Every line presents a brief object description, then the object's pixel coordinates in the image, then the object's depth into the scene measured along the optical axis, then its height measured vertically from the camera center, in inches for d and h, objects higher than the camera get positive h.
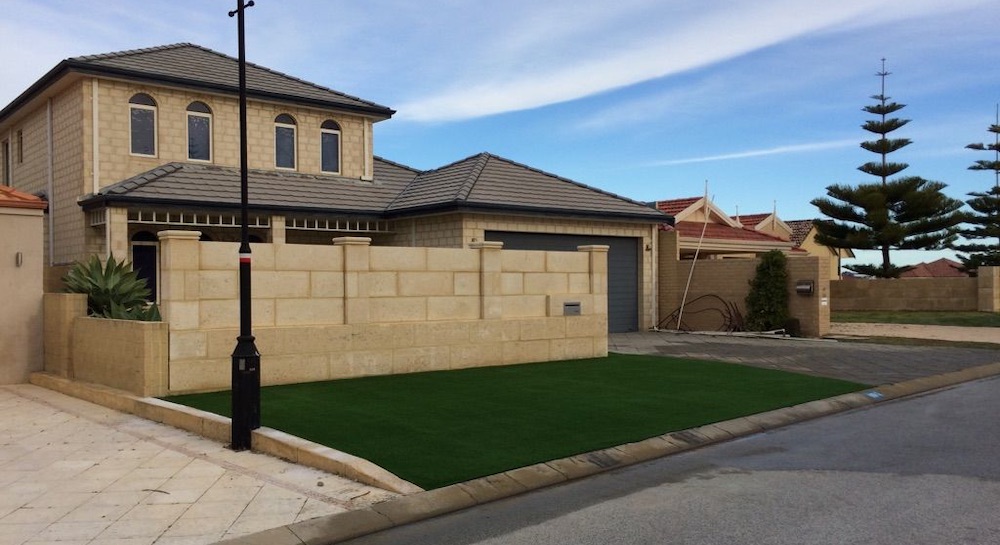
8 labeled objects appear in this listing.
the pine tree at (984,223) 1587.1 +98.3
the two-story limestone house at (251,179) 789.9 +110.0
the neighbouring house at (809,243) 2127.2 +82.3
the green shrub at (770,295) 937.5 -25.3
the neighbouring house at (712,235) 1123.9 +58.1
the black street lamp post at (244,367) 340.5 -38.5
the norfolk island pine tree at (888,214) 1489.9 +110.9
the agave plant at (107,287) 546.6 -5.8
